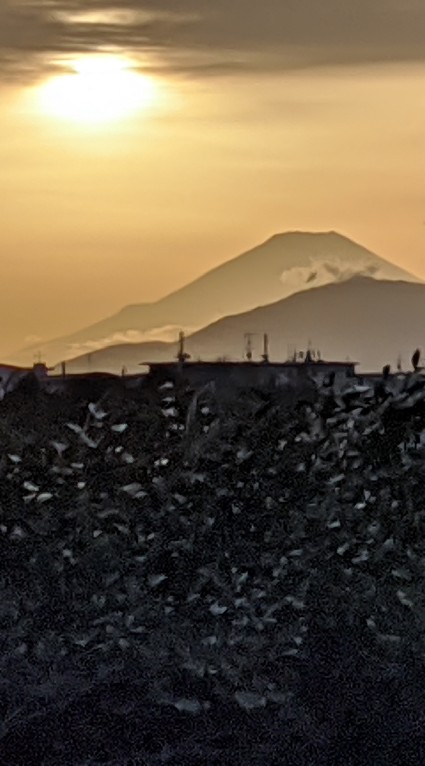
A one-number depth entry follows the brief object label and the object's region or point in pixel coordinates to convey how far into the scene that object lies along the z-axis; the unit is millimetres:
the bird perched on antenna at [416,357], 13352
